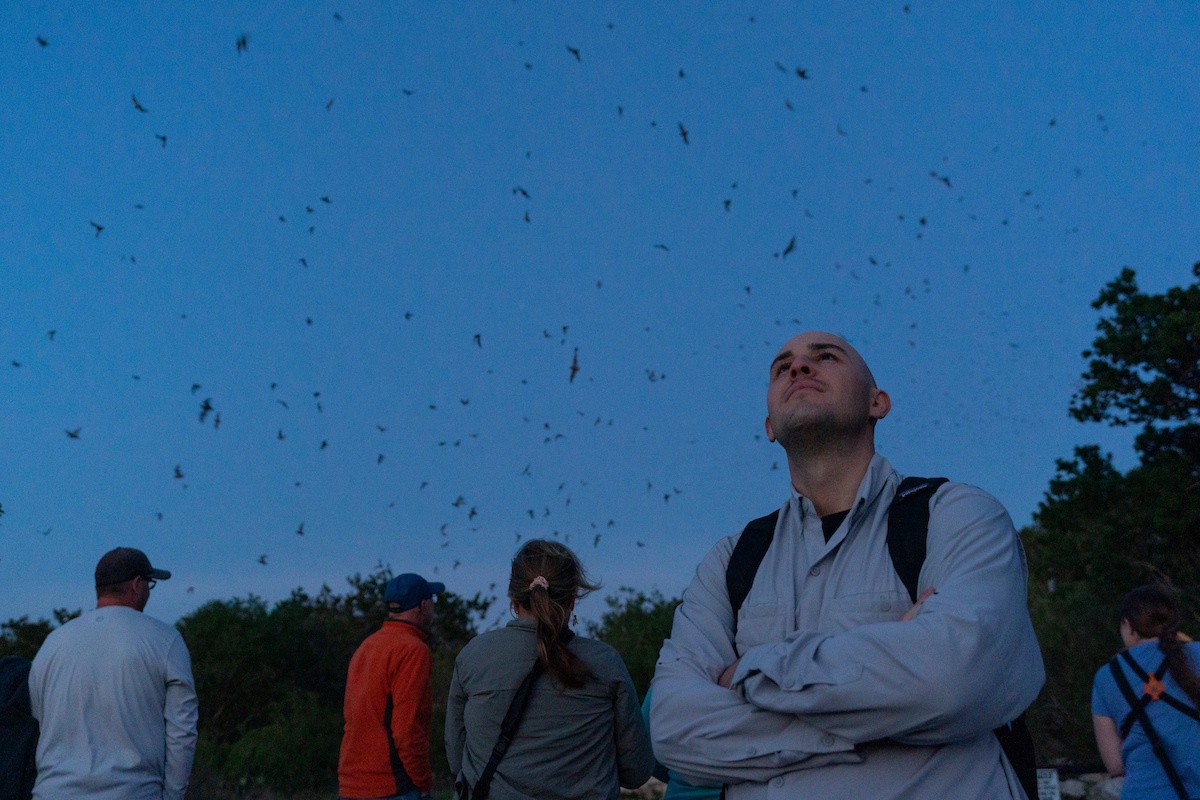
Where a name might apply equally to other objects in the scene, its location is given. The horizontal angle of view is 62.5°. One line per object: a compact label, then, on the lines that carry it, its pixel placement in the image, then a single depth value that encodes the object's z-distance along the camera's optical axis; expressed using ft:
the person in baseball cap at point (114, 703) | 16.10
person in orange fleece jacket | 19.06
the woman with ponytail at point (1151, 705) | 14.21
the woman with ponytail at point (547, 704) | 13.82
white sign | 21.01
